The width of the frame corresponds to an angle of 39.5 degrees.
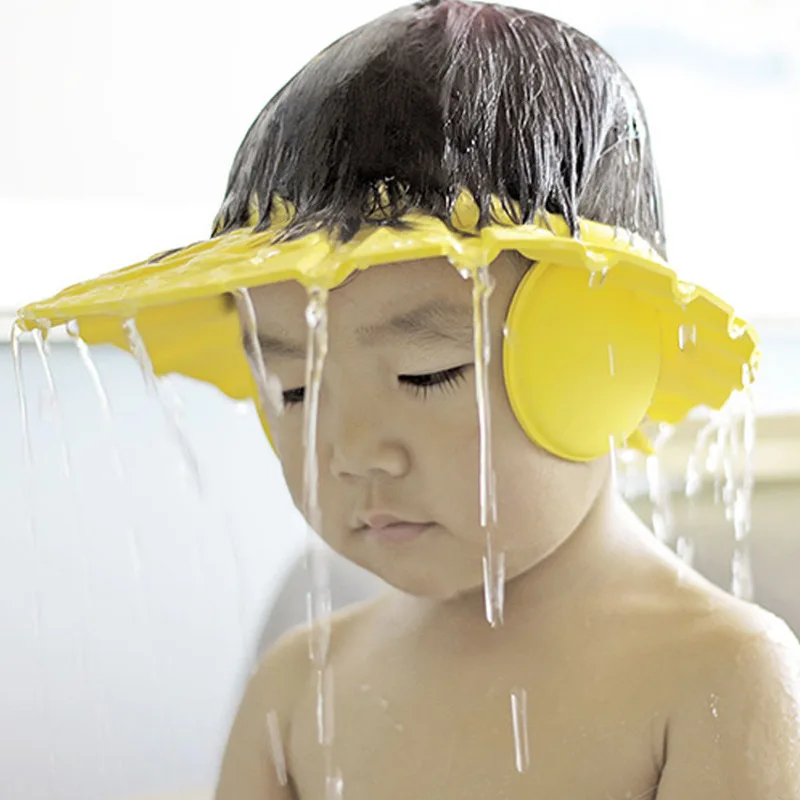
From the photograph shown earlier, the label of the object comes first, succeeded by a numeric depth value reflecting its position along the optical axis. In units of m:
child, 0.61
